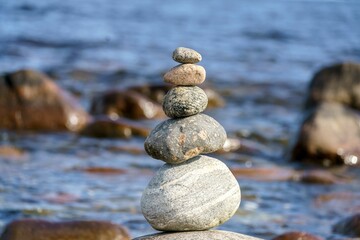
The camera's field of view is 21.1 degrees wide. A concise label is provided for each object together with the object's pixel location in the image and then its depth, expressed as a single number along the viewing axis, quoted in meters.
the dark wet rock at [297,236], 7.94
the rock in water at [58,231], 7.69
